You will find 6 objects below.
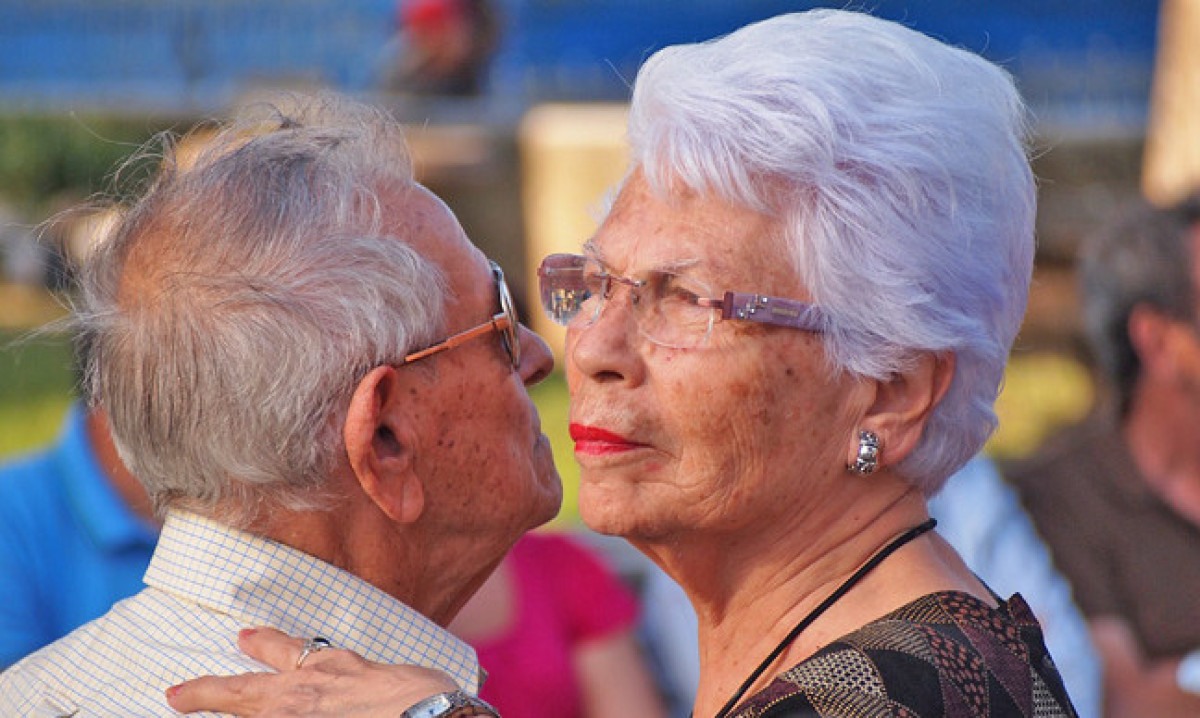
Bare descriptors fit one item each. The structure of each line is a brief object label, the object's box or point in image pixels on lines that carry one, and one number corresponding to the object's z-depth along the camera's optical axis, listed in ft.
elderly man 15.98
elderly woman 15.98
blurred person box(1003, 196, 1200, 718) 33.12
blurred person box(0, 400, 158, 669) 28.14
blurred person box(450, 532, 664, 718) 28.76
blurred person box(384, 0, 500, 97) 94.73
